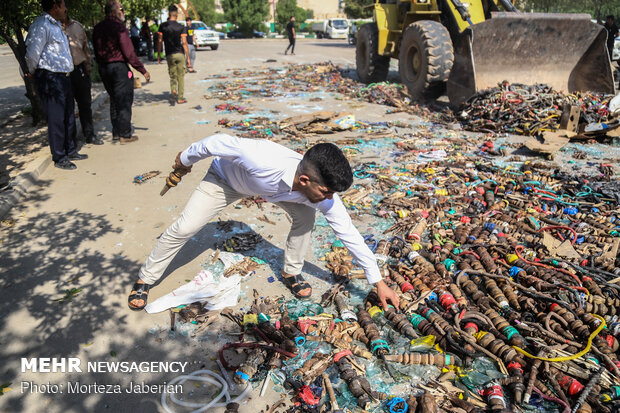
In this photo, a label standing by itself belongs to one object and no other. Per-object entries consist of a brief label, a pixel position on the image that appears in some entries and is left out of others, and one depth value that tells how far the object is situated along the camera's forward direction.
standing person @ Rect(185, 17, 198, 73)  15.09
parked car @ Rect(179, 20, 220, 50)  24.52
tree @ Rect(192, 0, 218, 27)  44.92
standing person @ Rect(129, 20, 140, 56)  20.83
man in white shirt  2.42
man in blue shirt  5.40
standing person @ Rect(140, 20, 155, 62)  20.61
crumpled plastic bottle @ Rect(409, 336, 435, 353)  2.82
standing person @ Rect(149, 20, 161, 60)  26.77
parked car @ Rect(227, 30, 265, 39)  43.84
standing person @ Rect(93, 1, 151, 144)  6.54
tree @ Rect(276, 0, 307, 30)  47.28
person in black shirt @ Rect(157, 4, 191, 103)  9.34
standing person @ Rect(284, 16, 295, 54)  21.06
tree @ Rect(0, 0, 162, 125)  6.42
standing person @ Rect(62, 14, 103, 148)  6.33
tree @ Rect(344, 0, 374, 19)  38.97
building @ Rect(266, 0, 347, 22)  71.25
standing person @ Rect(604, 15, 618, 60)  12.36
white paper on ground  3.19
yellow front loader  8.33
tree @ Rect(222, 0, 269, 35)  42.34
